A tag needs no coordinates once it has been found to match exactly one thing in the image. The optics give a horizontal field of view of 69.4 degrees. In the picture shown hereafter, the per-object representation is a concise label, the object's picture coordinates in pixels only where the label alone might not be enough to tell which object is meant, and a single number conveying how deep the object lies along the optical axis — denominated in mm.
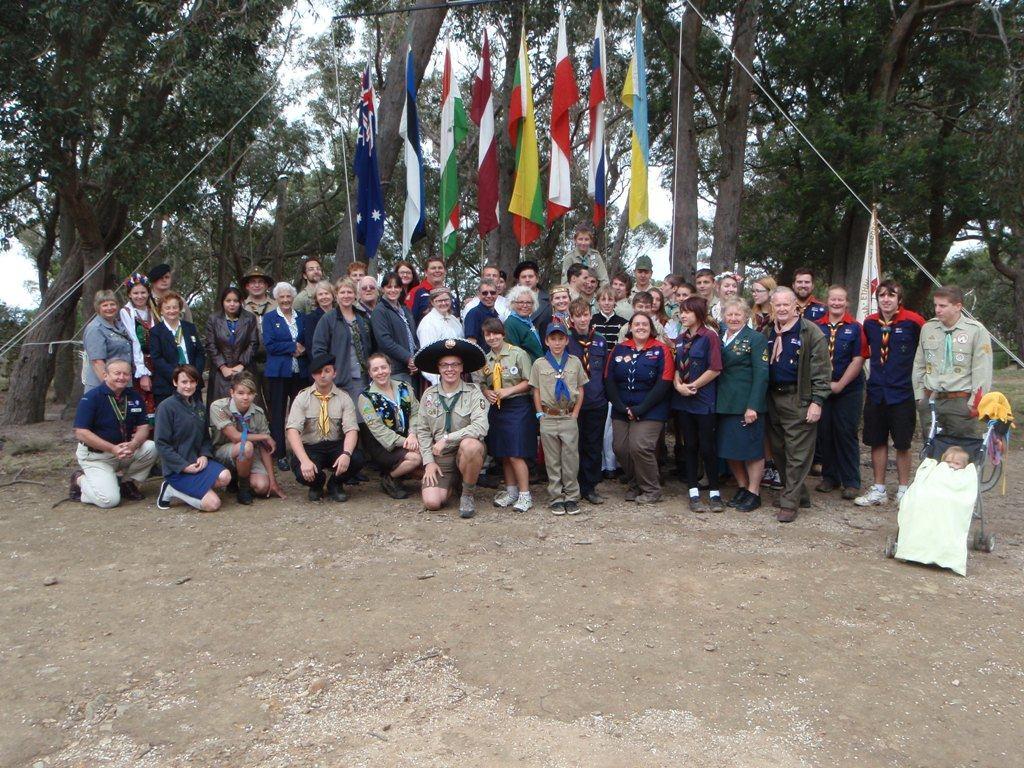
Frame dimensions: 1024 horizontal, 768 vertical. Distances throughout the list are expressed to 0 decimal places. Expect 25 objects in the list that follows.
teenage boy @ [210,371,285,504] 6027
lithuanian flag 9008
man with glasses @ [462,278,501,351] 6781
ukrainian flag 8797
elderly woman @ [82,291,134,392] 6250
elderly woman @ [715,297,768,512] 5809
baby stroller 4852
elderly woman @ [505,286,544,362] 6410
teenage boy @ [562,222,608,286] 7770
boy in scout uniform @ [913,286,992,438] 5363
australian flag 8898
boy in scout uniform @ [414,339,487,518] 5781
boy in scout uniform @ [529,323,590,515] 5906
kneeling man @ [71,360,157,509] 5867
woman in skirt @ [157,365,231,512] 5785
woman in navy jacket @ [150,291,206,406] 6535
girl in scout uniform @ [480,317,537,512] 5965
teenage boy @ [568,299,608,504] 6227
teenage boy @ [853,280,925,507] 5969
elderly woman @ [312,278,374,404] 6445
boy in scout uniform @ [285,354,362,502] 5941
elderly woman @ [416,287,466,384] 6516
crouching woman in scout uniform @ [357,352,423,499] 6066
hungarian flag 9141
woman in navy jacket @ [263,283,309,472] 6785
